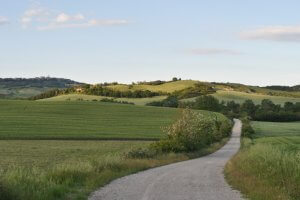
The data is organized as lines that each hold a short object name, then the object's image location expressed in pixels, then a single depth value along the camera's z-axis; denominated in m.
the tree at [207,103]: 164.75
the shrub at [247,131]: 98.85
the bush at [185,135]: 51.03
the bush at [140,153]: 40.59
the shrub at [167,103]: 171.40
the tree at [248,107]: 173.25
